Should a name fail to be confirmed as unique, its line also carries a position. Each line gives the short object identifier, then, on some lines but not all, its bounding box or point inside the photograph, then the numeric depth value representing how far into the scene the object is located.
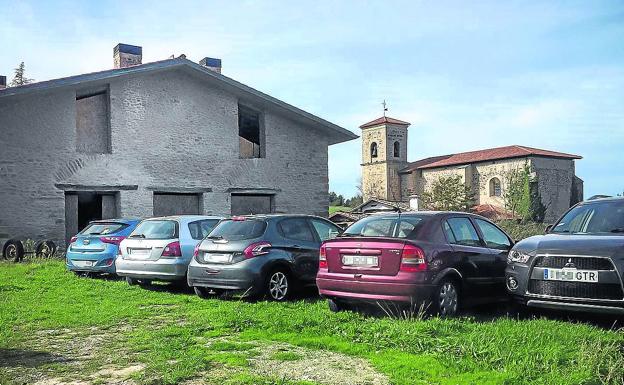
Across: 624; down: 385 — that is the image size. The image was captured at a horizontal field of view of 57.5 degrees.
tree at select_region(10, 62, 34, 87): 61.16
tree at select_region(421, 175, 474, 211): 57.16
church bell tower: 76.25
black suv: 6.38
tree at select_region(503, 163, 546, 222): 58.78
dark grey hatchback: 8.95
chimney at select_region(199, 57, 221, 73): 27.62
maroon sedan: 7.00
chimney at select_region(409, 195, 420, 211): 32.98
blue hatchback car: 12.54
